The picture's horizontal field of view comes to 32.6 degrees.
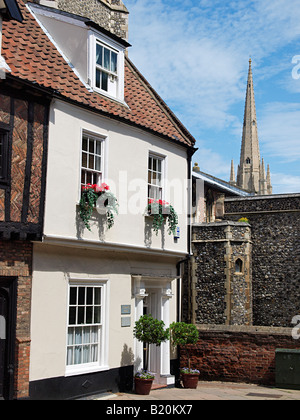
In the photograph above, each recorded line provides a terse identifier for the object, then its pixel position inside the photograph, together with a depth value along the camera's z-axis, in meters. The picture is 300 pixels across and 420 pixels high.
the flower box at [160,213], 14.07
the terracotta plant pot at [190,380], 14.72
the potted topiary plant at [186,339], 14.57
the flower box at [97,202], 11.85
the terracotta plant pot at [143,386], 12.92
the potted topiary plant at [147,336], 12.95
